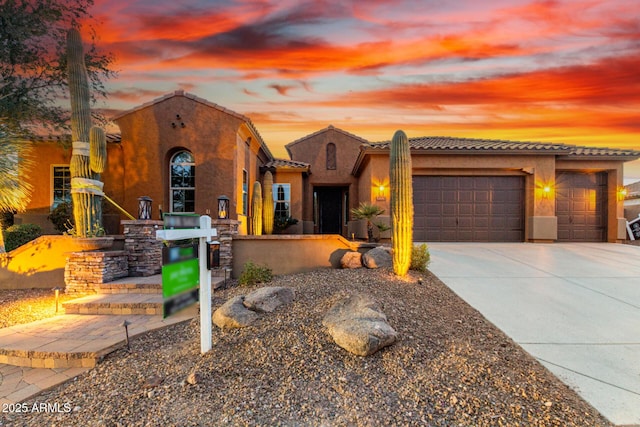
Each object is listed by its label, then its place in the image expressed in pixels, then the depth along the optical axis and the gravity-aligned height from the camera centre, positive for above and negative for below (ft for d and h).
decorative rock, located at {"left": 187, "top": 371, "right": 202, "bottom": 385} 9.36 -5.59
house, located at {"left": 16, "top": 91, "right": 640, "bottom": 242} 32.99 +4.37
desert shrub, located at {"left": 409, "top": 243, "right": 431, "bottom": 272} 21.65 -3.92
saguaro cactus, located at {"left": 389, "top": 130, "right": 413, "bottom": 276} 20.03 +0.21
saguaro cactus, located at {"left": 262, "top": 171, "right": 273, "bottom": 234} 40.19 +0.61
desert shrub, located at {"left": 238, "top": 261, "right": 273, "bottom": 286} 21.52 -5.01
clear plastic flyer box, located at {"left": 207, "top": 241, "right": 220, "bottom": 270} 11.28 -1.87
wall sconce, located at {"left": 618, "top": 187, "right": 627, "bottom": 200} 39.63 +1.92
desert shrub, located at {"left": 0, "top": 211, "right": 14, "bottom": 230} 33.83 -0.65
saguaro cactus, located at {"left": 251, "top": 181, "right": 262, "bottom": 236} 36.45 +0.05
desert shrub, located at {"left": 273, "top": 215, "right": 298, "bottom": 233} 44.75 -2.04
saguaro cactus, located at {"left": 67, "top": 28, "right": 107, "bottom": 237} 23.54 +5.17
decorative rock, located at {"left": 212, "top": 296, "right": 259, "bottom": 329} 13.10 -5.02
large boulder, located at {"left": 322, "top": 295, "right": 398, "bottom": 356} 10.27 -4.61
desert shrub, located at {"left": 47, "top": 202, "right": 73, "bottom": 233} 33.22 -0.43
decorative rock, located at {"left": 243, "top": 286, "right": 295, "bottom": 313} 14.23 -4.63
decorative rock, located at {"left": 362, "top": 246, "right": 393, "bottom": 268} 22.11 -3.86
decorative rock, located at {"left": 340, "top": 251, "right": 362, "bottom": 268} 23.06 -4.16
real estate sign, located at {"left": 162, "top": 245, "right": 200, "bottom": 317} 9.00 -2.23
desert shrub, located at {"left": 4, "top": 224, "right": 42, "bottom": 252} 29.45 -2.43
